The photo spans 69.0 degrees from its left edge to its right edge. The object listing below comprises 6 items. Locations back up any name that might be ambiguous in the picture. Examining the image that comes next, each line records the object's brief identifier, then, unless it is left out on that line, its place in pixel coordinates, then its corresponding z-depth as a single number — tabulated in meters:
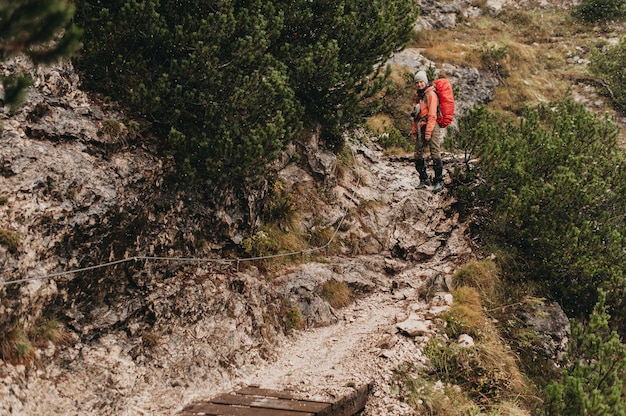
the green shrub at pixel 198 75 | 6.67
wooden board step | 5.02
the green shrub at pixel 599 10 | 25.94
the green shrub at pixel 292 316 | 8.03
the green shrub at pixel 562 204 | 8.31
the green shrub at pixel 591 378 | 5.10
